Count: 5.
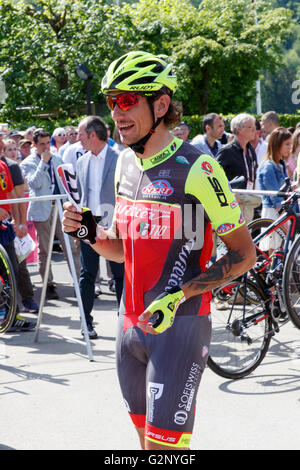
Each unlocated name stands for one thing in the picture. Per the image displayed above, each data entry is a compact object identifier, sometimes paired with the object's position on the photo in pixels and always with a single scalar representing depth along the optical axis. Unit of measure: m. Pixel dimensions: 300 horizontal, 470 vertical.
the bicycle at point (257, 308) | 5.35
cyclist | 2.69
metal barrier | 5.93
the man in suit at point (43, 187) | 8.48
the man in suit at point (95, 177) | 6.55
